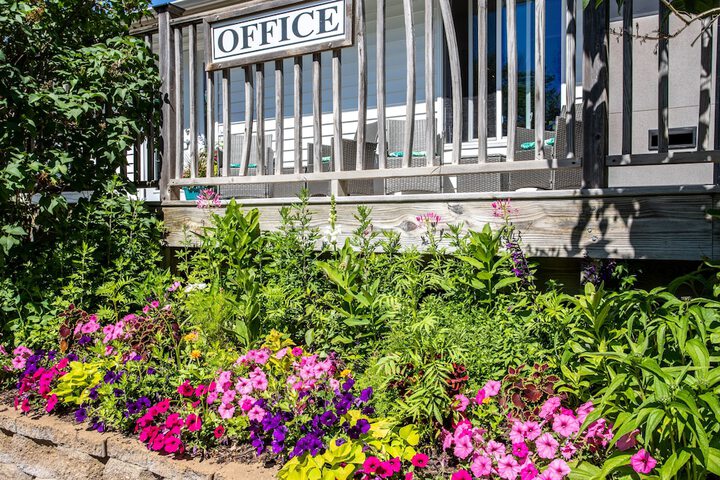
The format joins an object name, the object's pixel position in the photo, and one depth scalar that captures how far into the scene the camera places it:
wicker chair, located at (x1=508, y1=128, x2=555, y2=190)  5.28
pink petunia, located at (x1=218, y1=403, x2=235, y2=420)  2.62
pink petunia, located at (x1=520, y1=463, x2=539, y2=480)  2.09
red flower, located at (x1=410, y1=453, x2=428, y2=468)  2.28
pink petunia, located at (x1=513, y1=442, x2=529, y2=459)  2.18
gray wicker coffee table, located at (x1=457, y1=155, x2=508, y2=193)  5.38
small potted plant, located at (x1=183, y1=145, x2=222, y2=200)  7.84
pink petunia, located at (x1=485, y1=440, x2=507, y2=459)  2.22
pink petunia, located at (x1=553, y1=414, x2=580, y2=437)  2.19
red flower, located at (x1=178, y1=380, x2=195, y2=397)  2.89
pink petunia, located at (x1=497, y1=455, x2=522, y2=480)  2.11
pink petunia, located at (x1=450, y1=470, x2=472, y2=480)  2.12
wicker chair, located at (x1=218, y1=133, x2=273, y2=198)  7.14
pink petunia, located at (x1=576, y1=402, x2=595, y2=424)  2.29
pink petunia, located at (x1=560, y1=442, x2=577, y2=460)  2.17
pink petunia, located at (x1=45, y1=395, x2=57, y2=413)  3.25
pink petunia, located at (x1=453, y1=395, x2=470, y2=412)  2.44
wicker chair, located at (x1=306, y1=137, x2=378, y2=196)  6.12
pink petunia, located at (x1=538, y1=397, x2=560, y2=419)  2.34
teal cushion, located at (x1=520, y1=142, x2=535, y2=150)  5.87
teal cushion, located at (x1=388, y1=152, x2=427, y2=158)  6.90
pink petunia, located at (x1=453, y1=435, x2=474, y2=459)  2.23
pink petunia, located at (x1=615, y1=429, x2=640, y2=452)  2.00
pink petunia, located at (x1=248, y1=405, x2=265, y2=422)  2.57
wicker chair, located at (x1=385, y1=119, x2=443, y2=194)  5.86
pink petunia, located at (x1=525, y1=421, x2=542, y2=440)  2.22
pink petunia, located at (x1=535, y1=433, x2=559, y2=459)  2.14
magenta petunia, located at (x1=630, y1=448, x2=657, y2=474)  1.89
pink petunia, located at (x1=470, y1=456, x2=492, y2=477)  2.15
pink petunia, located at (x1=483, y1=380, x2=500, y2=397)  2.41
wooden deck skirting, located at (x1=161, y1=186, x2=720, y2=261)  2.90
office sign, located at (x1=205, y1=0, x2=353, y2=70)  4.03
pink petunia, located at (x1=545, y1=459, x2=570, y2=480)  2.04
